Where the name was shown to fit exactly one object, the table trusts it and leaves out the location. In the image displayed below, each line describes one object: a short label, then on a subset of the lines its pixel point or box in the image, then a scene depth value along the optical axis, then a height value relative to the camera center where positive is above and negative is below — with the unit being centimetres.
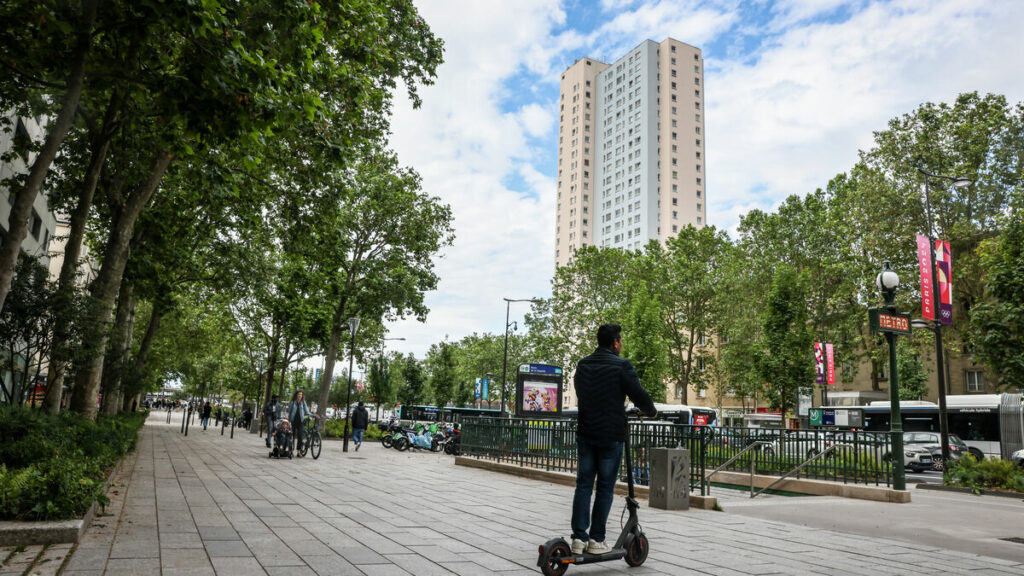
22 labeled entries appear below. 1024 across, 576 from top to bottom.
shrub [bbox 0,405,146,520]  580 -81
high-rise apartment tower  10256 +4017
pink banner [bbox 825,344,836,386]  3292 +253
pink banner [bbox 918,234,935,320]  2047 +414
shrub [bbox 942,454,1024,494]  1515 -137
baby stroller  1897 -131
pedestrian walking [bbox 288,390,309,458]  1914 -67
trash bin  998 -109
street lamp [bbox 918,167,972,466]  2075 +149
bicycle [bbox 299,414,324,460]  1975 -140
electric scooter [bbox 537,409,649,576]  495 -113
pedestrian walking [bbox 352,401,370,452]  2593 -94
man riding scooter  534 -23
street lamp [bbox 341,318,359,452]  2688 +280
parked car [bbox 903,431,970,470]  2752 -116
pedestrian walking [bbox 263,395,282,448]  2153 -66
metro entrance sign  1373 +183
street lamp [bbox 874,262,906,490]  1276 +39
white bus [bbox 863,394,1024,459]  2856 -25
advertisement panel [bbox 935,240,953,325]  2064 +413
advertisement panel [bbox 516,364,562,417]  2533 +37
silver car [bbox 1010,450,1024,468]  2351 -141
